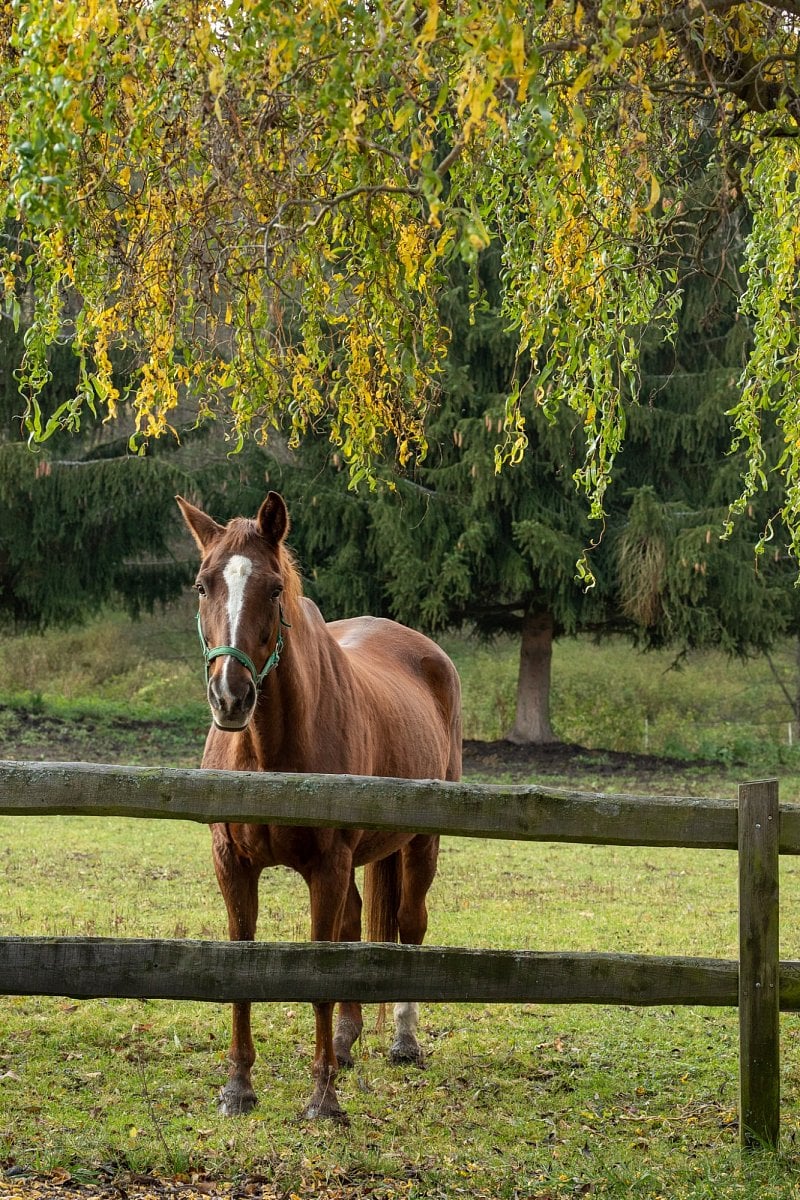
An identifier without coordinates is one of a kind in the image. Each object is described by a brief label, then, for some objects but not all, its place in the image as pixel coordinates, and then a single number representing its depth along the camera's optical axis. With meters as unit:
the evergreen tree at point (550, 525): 34.81
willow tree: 6.06
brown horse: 8.87
